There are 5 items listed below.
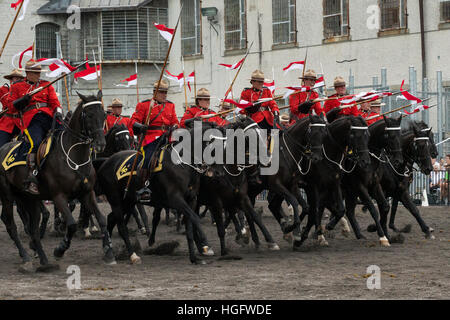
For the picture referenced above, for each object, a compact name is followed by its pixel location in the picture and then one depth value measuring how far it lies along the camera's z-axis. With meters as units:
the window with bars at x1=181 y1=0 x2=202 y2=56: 37.47
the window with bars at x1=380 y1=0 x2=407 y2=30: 29.44
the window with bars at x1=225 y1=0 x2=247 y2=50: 35.28
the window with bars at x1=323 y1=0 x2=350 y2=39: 31.33
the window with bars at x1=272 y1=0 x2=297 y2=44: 33.38
